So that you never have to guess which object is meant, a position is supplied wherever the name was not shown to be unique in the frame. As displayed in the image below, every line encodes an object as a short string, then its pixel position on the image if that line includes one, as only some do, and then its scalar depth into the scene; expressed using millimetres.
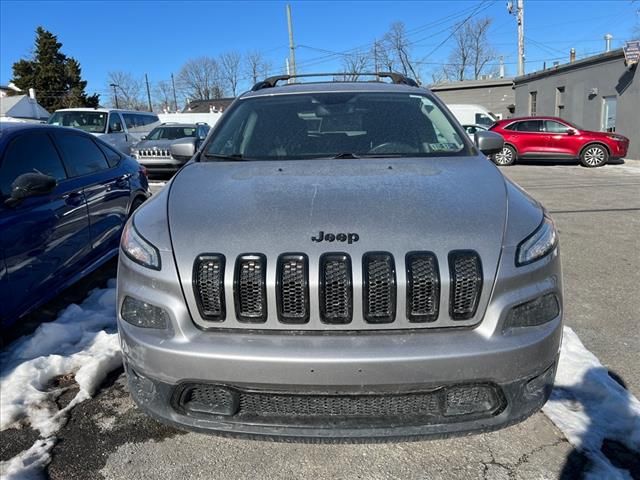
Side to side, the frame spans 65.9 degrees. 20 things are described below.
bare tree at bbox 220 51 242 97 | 75438
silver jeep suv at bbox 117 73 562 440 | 1885
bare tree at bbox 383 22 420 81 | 50812
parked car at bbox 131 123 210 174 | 12219
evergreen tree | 46625
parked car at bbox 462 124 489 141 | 18148
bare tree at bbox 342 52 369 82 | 52194
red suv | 15695
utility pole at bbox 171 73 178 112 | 80731
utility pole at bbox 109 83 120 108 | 75562
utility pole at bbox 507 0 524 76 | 30391
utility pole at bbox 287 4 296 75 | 30891
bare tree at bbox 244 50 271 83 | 67125
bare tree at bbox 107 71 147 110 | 77250
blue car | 3229
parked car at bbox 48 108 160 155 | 13492
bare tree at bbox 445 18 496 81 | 60125
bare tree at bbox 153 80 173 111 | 83338
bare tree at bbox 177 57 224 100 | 75750
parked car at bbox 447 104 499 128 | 26500
